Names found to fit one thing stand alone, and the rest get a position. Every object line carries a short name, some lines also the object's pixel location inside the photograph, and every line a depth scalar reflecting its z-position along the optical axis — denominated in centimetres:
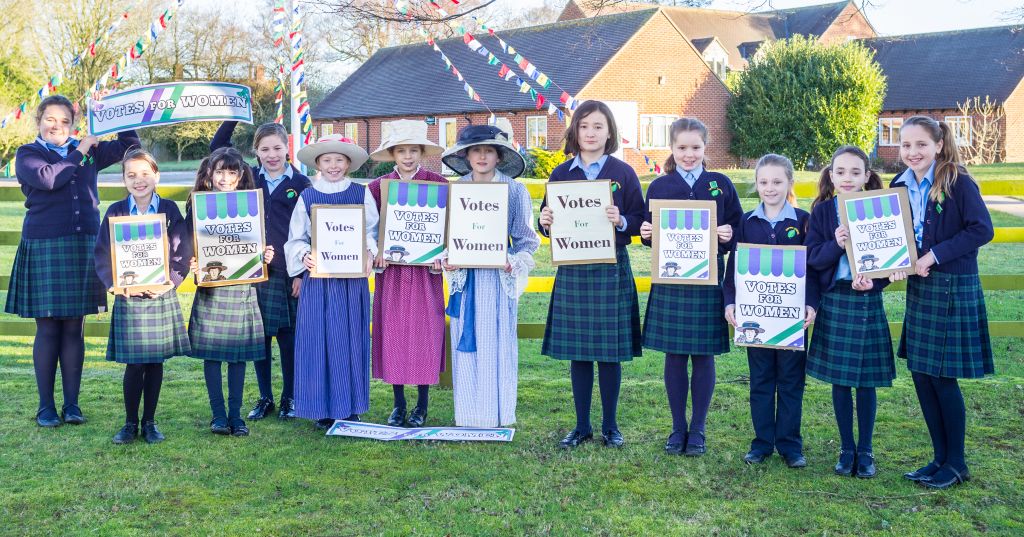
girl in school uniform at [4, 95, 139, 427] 526
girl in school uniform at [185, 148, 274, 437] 511
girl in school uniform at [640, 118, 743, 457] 472
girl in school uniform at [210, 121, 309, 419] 540
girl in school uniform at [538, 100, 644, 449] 488
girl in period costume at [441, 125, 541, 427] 518
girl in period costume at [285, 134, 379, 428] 518
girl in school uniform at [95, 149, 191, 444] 491
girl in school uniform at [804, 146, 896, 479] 435
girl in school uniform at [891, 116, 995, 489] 419
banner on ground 509
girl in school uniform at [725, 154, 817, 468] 456
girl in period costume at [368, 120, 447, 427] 527
